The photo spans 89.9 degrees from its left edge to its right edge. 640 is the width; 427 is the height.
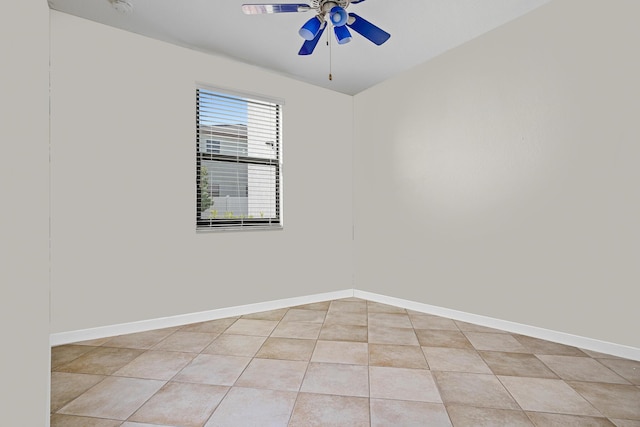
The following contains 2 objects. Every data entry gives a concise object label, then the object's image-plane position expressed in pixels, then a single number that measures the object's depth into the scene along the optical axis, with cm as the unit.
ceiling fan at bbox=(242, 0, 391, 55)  211
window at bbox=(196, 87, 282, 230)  302
